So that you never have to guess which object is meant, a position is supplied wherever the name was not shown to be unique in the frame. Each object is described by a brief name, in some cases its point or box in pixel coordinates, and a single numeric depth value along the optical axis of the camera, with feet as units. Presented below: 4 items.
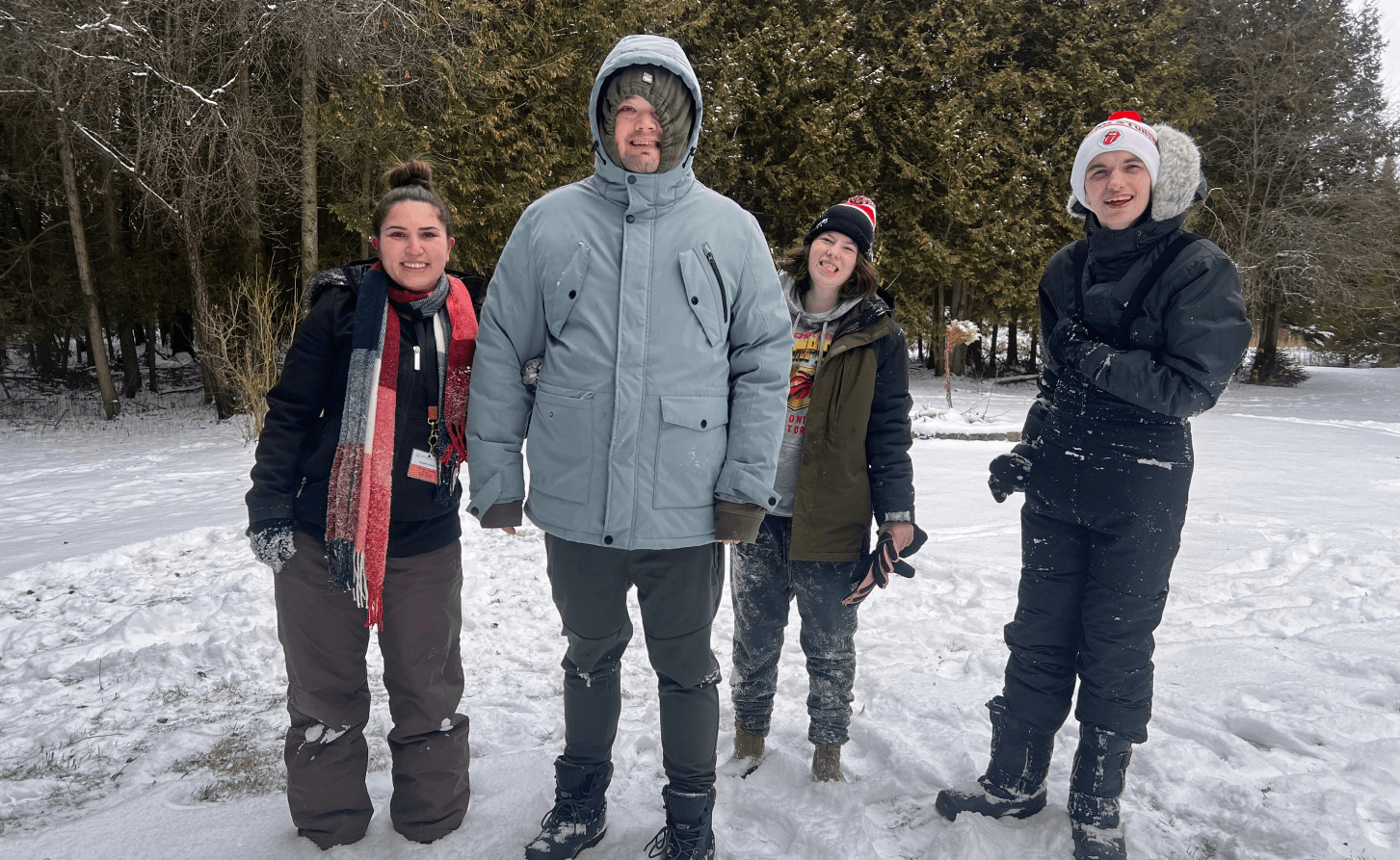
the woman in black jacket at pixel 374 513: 7.16
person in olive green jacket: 8.56
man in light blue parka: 6.82
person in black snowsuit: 7.00
